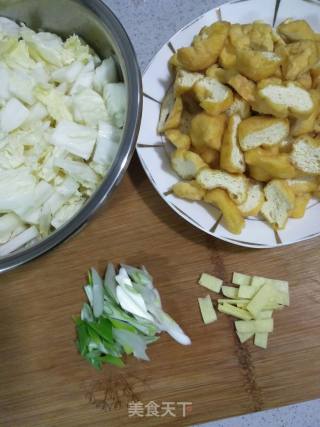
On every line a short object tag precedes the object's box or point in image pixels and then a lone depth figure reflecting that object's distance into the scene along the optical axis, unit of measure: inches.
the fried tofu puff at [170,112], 12.9
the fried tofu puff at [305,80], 12.2
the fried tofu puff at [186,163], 12.4
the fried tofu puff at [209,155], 12.7
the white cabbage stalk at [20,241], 13.3
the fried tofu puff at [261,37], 12.6
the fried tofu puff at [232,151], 12.0
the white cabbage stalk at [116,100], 13.1
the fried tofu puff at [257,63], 11.7
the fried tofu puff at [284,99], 11.6
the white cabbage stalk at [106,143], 13.1
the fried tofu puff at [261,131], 11.9
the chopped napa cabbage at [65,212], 13.2
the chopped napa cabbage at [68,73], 13.6
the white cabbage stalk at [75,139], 13.1
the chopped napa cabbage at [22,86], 13.3
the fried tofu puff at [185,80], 12.8
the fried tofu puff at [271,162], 11.9
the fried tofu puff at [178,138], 12.8
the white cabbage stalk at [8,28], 14.3
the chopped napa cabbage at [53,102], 13.4
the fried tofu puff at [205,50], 12.4
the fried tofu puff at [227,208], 12.2
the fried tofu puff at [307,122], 11.9
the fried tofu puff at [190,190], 12.5
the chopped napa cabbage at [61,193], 13.2
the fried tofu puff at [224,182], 12.2
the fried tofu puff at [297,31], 12.6
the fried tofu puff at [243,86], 12.1
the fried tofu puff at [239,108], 12.4
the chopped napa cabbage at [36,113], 13.3
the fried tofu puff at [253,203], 12.5
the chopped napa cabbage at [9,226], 13.2
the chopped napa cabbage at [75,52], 14.0
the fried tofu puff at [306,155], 11.9
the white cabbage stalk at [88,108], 13.4
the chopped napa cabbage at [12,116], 13.1
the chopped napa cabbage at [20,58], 13.8
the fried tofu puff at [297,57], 11.9
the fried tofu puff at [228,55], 12.6
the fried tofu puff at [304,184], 12.5
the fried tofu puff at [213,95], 12.1
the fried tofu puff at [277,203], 12.2
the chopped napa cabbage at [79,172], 13.1
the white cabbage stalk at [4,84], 13.2
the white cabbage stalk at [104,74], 13.6
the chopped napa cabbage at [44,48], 13.8
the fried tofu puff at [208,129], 12.1
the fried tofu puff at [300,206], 12.5
